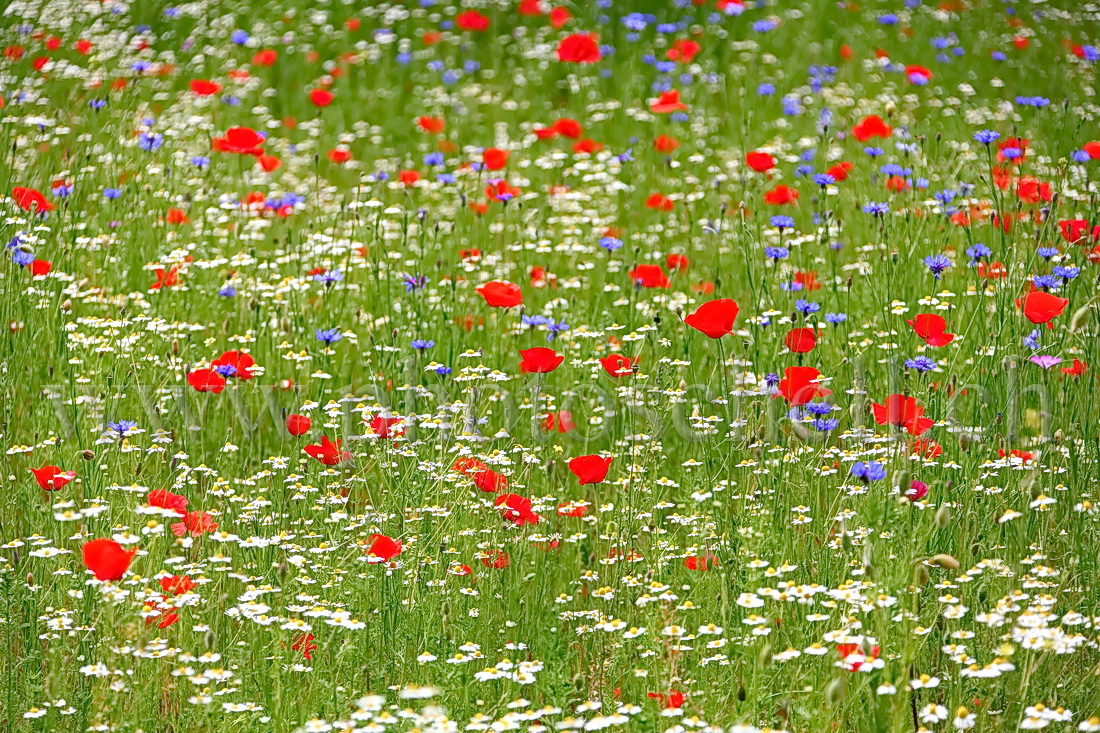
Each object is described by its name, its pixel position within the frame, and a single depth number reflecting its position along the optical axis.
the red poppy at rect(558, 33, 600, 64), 10.99
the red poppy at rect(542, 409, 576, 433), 6.87
